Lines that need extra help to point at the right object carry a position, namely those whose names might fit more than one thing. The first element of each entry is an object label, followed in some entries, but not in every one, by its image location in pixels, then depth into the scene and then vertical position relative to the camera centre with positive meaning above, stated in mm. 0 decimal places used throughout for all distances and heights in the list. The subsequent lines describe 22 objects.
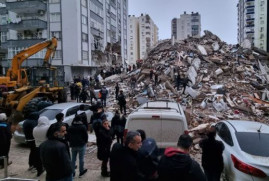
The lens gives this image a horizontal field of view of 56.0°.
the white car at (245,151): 4621 -1479
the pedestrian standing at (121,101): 15648 -1300
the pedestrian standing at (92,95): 19406 -1139
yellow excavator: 13000 -153
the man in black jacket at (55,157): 4121 -1254
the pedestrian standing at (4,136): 6535 -1457
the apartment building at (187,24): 129125 +28877
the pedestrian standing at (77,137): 6141 -1377
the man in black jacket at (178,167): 2930 -1027
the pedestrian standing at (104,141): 6219 -1499
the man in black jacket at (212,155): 5152 -1555
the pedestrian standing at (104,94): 17891 -987
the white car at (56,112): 9562 -1304
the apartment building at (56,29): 34938 +7402
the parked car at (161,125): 5457 -983
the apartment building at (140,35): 105875 +19717
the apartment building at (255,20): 81600 +19915
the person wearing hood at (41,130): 5902 -1170
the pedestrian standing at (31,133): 6721 -1406
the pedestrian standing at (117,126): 8664 -1576
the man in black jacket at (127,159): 3439 -1089
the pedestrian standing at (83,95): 18609 -1091
